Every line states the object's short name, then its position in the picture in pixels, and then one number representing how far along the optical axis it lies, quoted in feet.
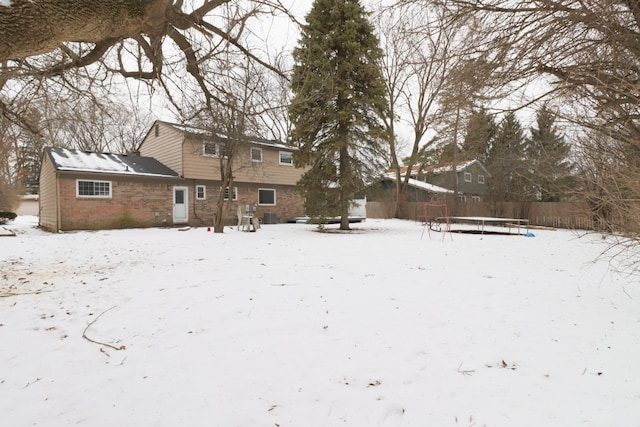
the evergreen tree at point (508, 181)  70.54
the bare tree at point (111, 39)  8.24
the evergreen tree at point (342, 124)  50.14
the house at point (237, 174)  65.77
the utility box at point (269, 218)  73.56
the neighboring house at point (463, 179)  90.30
